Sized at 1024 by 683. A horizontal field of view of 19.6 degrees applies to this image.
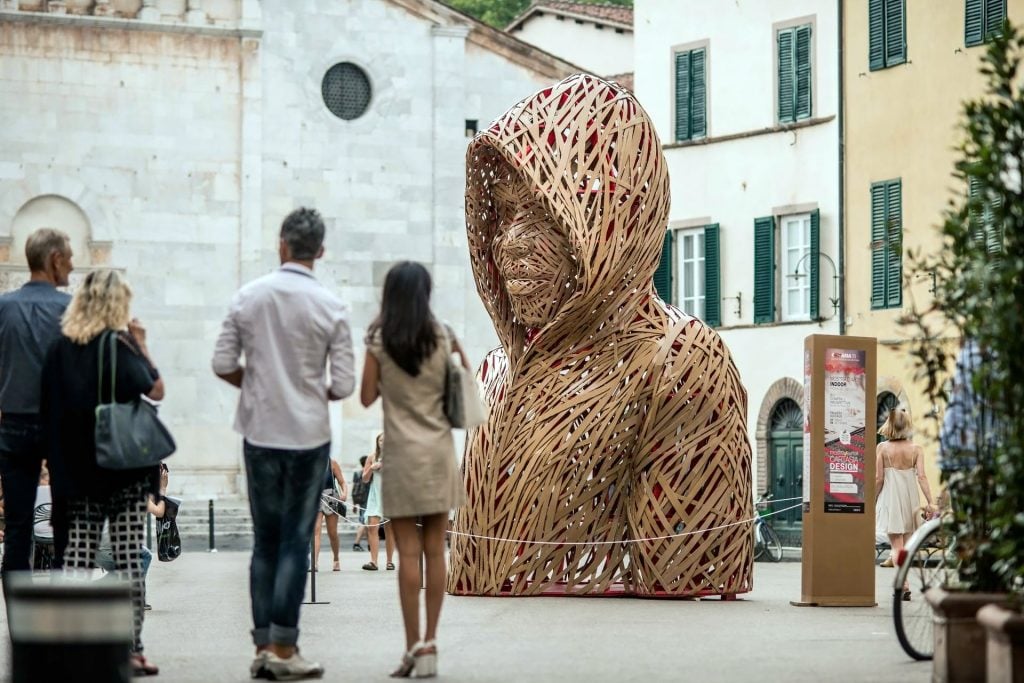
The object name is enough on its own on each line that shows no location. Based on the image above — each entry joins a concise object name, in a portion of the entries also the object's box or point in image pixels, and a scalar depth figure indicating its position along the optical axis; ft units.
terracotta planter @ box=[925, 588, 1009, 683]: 36.73
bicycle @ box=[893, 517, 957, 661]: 42.52
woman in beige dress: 38.96
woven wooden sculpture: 60.55
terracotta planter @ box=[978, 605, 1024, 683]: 32.74
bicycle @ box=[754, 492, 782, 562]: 119.79
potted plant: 34.61
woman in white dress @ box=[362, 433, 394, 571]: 91.85
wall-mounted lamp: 145.69
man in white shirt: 38.09
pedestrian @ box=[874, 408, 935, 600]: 72.84
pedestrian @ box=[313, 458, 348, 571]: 89.68
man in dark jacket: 41.10
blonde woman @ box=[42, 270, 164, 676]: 39.25
